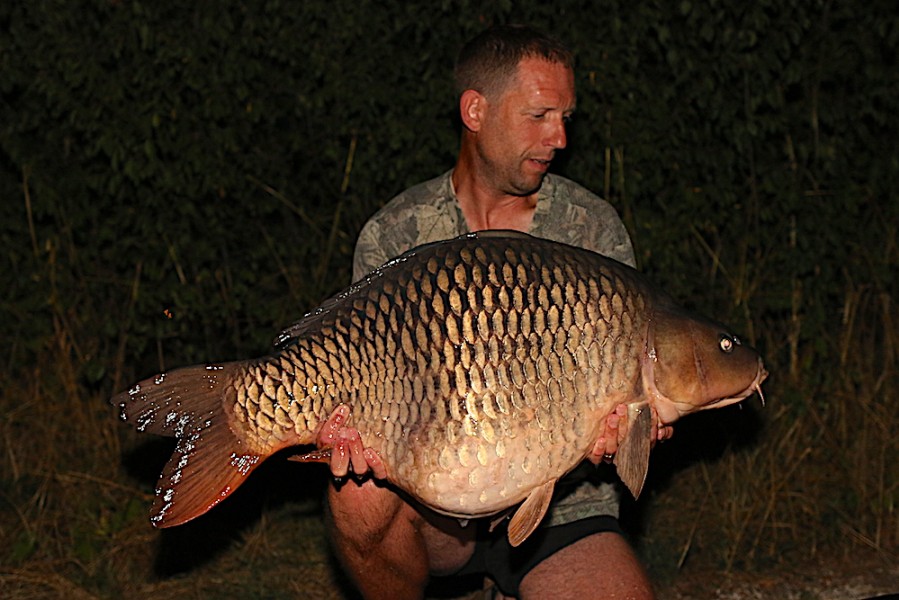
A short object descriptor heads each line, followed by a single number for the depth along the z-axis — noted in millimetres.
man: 2564
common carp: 2088
